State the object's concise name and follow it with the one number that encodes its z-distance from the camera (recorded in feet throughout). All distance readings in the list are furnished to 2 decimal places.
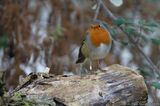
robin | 15.11
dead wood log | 13.69
